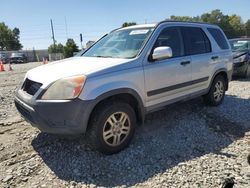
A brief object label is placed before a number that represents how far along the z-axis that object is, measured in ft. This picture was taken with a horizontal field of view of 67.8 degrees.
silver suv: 7.88
